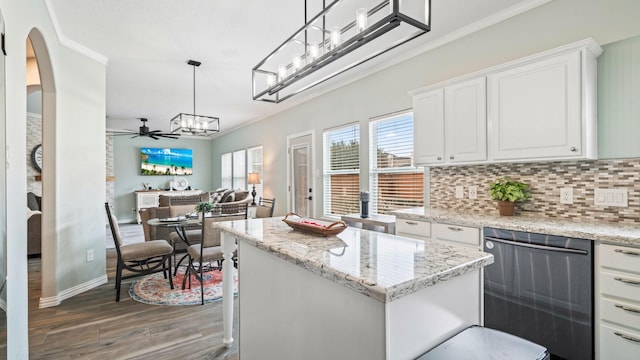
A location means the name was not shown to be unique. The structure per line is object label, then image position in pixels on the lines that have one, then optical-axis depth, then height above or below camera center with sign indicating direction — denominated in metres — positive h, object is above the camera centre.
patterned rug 3.13 -1.21
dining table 3.59 -0.51
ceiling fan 5.98 +1.00
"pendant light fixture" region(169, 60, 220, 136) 4.45 +0.82
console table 8.72 -0.51
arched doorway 3.00 -0.09
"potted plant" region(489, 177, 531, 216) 2.54 -0.13
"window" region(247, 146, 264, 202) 7.14 +0.39
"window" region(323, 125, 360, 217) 4.48 +0.12
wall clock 6.60 +0.51
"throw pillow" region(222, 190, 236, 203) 7.04 -0.41
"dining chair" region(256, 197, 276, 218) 4.19 -0.44
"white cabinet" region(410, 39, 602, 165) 2.12 +0.53
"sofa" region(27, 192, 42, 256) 4.57 -0.79
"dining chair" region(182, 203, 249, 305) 3.10 -0.67
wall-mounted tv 9.20 +0.56
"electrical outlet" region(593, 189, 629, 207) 2.11 -0.14
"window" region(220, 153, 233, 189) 8.89 +0.25
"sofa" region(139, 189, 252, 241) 4.71 -0.48
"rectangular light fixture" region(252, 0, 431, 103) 1.44 +0.79
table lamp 6.86 +0.00
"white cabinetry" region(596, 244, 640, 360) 1.66 -0.68
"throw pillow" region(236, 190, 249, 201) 6.89 -0.35
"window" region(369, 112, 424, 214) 3.67 +0.14
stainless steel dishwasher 1.83 -0.72
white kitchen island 0.95 -0.42
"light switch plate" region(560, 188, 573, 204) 2.36 -0.13
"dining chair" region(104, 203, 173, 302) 3.13 -0.76
